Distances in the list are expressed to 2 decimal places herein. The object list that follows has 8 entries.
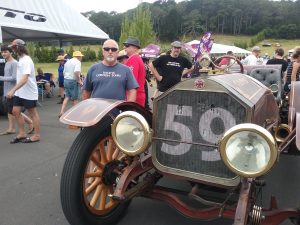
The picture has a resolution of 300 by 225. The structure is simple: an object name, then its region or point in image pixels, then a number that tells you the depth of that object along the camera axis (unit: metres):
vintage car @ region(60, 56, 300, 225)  1.61
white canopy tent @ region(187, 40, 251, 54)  15.75
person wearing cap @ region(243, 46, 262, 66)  7.33
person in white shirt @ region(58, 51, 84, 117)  6.33
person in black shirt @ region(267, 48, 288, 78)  5.99
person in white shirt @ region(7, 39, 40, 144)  4.05
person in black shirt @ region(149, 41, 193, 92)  4.55
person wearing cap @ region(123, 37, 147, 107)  3.58
